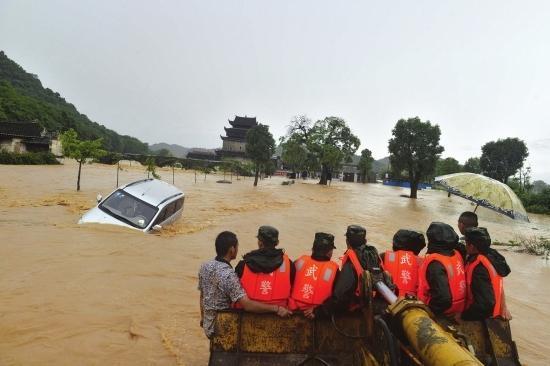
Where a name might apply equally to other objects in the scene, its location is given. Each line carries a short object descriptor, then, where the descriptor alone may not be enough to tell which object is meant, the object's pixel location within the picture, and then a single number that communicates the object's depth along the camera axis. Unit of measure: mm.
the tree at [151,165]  26467
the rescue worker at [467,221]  4484
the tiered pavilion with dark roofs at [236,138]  74312
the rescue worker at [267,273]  3473
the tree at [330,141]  53562
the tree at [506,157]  68875
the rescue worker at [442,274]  3281
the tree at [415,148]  43031
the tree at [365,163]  83188
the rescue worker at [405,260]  3770
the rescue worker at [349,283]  3289
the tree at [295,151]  56719
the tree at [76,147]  19469
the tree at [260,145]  37844
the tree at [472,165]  80688
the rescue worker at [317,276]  3480
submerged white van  9688
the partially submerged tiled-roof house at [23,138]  42000
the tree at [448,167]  80625
